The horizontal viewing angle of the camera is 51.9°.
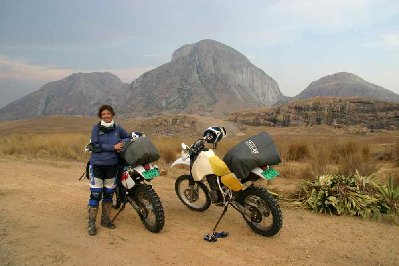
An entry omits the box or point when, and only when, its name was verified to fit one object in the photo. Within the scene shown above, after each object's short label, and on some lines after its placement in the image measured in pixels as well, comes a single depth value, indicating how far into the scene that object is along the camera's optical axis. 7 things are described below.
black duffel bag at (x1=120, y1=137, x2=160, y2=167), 6.04
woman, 6.15
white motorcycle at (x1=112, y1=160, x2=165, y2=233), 5.98
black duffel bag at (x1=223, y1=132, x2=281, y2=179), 5.73
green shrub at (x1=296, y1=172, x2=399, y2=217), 7.04
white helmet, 6.50
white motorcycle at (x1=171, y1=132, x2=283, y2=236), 5.77
